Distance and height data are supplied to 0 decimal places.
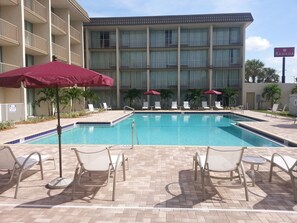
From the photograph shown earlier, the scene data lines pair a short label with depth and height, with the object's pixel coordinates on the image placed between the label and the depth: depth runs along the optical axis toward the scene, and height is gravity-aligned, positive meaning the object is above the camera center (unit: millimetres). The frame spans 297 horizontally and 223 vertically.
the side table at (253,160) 5141 -1195
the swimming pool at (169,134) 11500 -1730
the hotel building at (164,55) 31297 +5659
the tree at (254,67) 44938 +5697
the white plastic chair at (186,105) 29203 -503
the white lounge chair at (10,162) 4449 -1086
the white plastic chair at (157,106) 29562 -612
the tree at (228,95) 29841 +617
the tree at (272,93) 28359 +814
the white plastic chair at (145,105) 29734 -501
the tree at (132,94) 31089 +789
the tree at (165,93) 30984 +895
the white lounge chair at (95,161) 4395 -1024
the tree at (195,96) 30422 +524
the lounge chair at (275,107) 20722 -531
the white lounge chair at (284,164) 4254 -1173
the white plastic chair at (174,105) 29545 -503
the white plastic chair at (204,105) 29414 -510
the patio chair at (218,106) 28569 -606
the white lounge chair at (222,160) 4266 -994
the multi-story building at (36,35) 16891 +5266
